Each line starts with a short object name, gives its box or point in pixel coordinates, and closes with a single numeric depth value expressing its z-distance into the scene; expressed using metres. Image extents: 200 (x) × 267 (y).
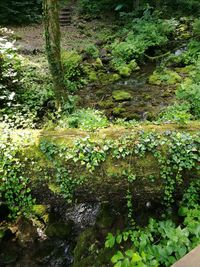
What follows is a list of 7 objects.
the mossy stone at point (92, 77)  9.90
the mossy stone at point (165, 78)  9.36
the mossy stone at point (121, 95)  8.72
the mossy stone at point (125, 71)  10.16
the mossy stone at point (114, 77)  9.95
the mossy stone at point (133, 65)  10.42
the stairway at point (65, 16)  15.89
